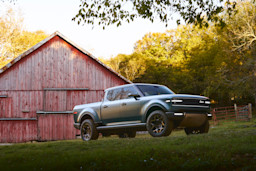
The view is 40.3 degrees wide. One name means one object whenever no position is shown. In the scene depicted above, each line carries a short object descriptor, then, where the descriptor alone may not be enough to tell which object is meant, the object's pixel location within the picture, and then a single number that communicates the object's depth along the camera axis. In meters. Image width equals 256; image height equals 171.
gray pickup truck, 11.15
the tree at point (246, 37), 34.38
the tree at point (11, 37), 39.84
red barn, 21.44
